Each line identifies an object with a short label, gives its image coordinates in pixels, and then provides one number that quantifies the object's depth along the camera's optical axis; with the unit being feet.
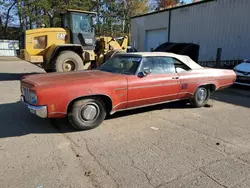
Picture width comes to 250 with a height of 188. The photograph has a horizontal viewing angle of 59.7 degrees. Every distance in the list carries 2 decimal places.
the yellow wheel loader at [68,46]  31.37
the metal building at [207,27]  41.52
